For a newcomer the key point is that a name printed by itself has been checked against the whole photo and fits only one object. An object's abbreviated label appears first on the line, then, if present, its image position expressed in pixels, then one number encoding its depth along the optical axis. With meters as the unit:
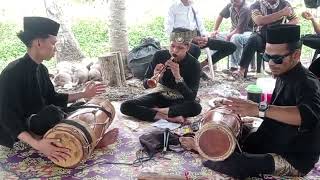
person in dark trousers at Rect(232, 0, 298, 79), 6.68
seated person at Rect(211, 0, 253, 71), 7.35
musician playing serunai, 4.81
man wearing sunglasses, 3.01
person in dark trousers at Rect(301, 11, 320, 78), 6.30
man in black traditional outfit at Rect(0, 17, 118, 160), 3.68
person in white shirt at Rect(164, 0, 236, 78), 7.06
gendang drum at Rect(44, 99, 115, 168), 3.53
